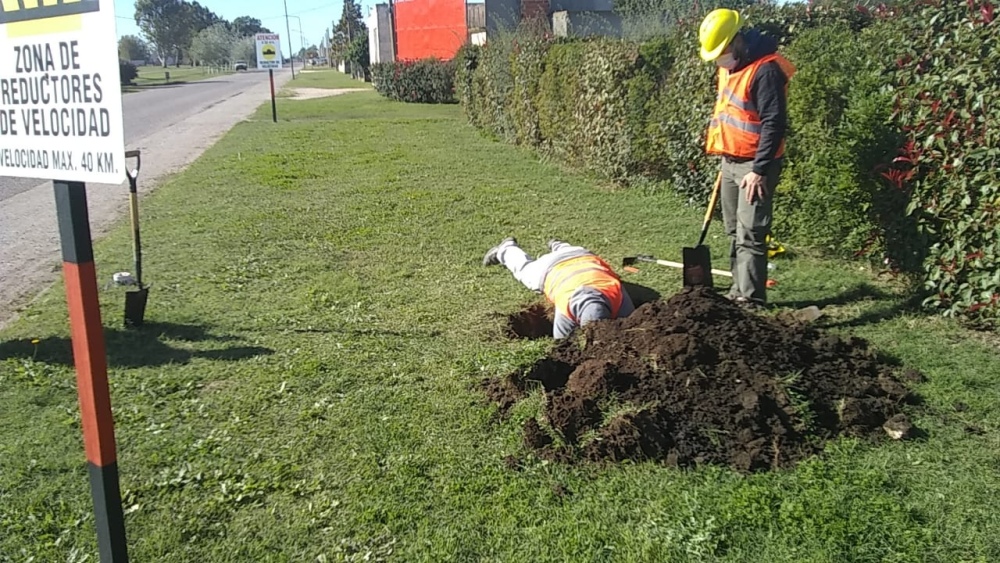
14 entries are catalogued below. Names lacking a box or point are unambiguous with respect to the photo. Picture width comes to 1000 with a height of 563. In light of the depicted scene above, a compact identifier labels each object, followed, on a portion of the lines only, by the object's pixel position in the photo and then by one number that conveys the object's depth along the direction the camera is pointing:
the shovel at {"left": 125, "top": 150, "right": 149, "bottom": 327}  5.65
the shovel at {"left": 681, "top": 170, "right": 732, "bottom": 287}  6.13
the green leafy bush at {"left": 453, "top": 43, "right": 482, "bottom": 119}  21.89
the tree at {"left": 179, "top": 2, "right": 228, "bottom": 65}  129.38
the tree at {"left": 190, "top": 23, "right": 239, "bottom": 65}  109.00
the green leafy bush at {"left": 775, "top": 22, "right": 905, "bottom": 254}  5.96
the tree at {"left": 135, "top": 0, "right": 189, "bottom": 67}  124.44
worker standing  5.39
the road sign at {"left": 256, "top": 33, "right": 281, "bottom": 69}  26.34
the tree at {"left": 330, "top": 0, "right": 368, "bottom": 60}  74.54
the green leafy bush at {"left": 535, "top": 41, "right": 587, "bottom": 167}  12.46
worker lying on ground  5.20
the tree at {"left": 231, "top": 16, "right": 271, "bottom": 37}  148.68
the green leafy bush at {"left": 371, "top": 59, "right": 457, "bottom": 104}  31.64
